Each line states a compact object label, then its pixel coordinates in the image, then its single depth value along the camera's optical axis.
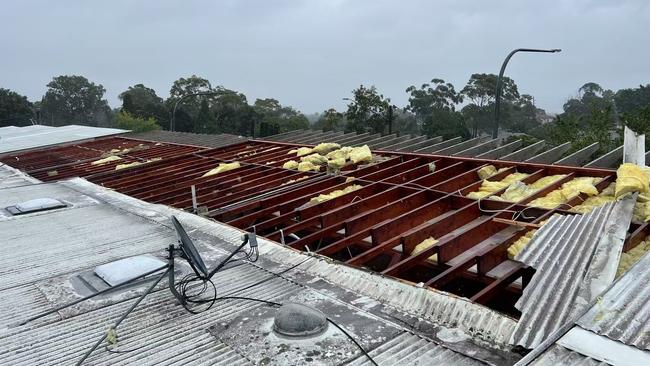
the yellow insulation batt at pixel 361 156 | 9.88
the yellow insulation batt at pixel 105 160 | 13.96
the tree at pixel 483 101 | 53.34
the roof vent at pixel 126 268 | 4.84
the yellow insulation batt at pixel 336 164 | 9.62
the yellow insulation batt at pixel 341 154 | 10.26
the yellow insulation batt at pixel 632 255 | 4.49
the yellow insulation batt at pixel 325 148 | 11.36
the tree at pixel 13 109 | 46.94
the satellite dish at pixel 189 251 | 4.26
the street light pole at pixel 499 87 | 15.61
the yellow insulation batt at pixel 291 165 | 10.10
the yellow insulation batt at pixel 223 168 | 10.57
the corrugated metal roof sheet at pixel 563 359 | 2.56
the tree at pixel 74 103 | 65.31
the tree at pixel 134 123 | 48.34
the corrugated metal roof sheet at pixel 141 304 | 3.51
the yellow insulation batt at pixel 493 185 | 7.14
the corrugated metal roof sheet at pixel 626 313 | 2.70
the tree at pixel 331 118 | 38.87
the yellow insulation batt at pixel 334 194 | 7.53
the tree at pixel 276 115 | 37.12
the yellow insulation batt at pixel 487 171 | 8.27
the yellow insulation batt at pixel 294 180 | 8.95
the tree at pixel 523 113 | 55.89
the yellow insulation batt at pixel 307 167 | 9.71
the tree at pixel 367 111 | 35.41
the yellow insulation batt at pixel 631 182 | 5.63
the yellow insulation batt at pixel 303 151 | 11.41
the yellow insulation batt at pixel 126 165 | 12.73
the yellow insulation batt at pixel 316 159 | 10.02
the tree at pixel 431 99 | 57.23
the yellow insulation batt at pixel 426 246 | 5.28
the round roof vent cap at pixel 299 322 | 3.62
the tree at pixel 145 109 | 56.59
